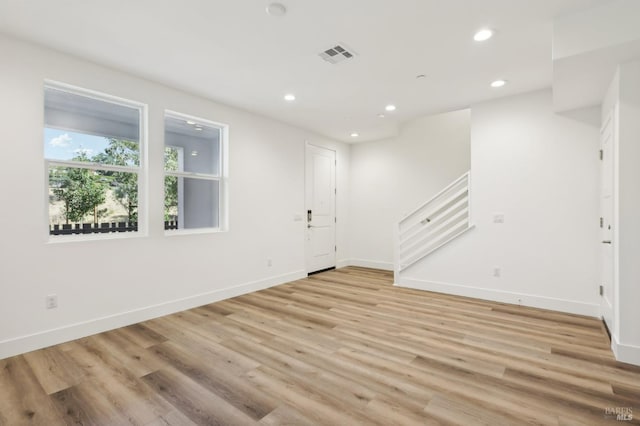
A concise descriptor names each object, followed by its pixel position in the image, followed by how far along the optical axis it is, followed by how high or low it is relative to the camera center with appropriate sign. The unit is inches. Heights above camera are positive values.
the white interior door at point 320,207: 238.5 +3.2
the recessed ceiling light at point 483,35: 103.8 +60.4
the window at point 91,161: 119.7 +20.7
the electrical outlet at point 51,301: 114.3 -33.6
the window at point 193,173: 156.2 +20.2
